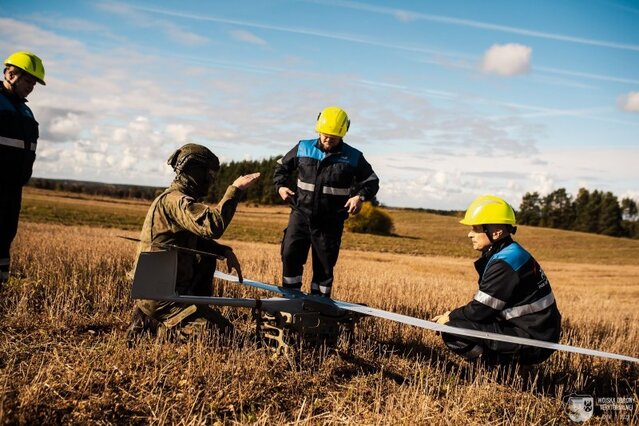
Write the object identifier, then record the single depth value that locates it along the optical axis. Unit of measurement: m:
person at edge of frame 5.73
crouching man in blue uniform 4.70
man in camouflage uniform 4.46
